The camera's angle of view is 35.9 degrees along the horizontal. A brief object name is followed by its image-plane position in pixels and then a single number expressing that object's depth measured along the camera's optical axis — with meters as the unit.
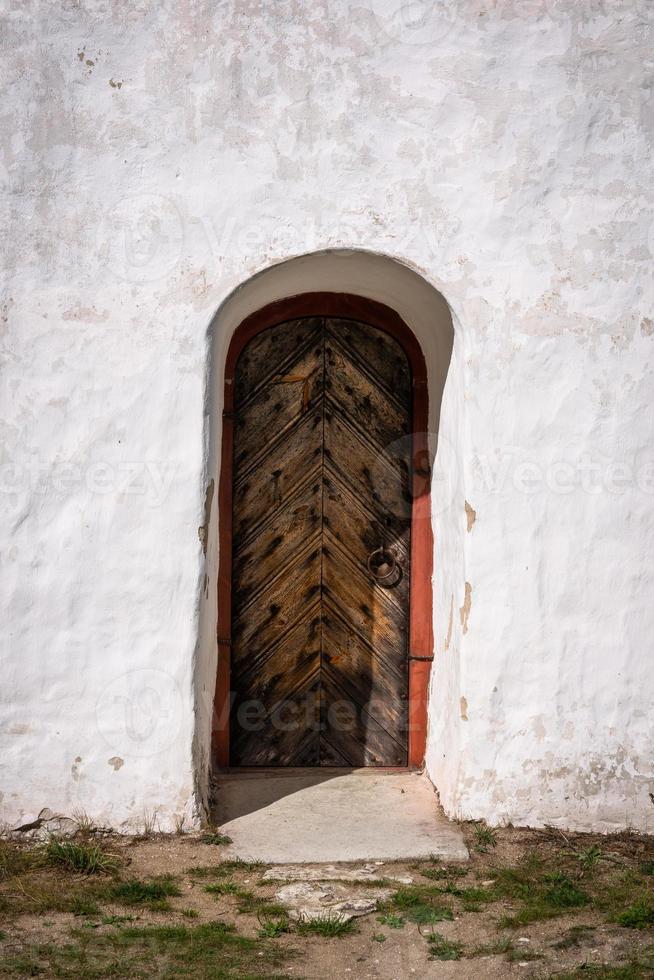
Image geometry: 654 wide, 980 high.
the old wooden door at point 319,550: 4.98
